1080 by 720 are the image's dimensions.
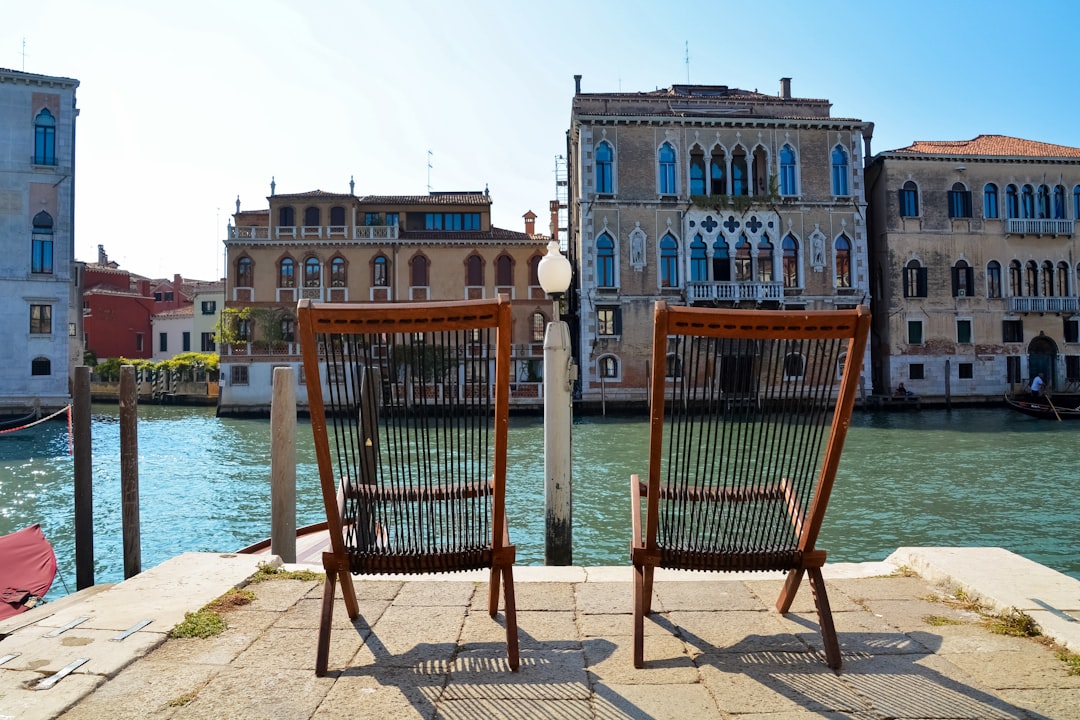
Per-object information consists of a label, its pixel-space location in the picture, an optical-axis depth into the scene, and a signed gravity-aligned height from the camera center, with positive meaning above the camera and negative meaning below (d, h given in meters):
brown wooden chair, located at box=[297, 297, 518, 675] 2.57 -0.24
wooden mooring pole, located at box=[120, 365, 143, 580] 5.12 -0.78
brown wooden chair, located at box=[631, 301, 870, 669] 2.60 -0.28
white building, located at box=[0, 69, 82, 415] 25.00 +4.27
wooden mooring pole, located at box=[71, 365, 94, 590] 5.30 -0.79
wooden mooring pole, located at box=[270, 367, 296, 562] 5.04 -0.74
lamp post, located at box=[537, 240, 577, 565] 4.92 -0.55
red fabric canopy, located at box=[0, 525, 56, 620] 5.32 -1.50
